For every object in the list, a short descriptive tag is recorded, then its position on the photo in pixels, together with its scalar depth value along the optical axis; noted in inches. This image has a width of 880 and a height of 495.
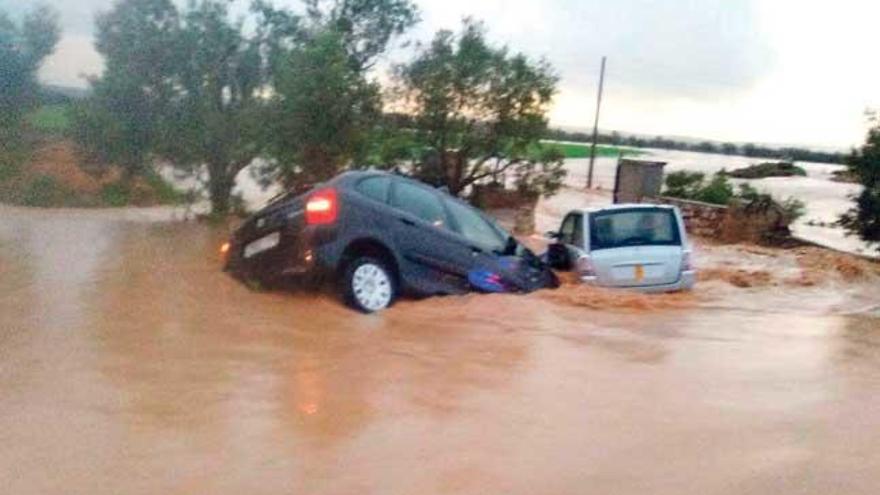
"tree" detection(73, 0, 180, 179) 804.0
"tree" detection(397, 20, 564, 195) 872.3
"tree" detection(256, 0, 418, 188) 761.0
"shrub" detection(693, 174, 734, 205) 1104.2
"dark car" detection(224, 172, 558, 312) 410.9
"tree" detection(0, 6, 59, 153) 990.4
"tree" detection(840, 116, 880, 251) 812.0
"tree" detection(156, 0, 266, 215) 793.6
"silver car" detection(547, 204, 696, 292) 518.6
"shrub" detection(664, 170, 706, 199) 1182.9
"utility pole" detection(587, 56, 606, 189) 1307.8
